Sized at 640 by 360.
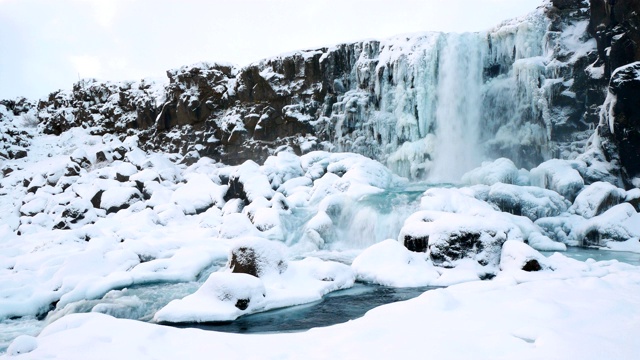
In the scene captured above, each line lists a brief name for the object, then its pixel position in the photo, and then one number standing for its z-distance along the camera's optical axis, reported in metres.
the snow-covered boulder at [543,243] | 13.11
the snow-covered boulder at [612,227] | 13.45
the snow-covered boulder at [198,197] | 22.11
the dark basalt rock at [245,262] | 9.77
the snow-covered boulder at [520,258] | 9.57
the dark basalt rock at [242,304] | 8.27
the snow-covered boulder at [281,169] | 22.69
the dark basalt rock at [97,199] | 24.28
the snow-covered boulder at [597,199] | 15.11
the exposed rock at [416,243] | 11.39
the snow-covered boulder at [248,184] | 20.19
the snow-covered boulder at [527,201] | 15.48
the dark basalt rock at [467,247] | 10.51
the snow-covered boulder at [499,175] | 18.64
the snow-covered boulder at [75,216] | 20.84
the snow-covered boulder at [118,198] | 23.67
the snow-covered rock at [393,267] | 9.98
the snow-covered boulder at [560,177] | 16.81
